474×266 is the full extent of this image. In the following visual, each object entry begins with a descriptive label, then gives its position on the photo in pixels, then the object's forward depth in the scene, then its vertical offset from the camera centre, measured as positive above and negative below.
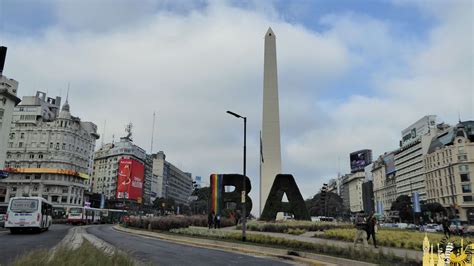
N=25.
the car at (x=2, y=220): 39.26 -0.40
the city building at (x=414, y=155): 116.19 +20.91
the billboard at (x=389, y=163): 147.21 +22.01
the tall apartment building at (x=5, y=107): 77.25 +22.09
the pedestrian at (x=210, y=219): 34.14 -0.07
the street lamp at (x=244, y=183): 22.86 +2.23
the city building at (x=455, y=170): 91.94 +12.70
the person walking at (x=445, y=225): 26.47 -0.30
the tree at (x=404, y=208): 97.94 +3.09
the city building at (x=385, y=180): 147.12 +15.92
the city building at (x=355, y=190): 181.62 +14.53
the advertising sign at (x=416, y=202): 69.24 +3.33
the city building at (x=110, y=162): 144.38 +21.17
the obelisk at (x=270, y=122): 52.22 +12.94
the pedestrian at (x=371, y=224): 18.58 -0.20
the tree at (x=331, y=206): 129.90 +4.77
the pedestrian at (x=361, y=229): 17.69 -0.42
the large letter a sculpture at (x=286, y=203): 40.41 +1.76
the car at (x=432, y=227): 52.00 -0.93
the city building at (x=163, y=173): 182.60 +21.48
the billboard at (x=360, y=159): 182.00 +28.62
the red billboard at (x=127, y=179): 115.31 +11.41
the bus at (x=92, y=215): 56.59 +0.27
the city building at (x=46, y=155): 100.06 +16.71
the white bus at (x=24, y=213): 26.62 +0.22
